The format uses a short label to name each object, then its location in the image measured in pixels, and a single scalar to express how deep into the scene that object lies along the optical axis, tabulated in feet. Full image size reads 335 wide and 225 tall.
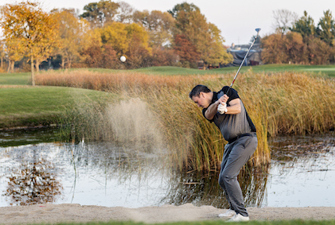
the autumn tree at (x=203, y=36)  187.01
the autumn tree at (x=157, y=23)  223.92
